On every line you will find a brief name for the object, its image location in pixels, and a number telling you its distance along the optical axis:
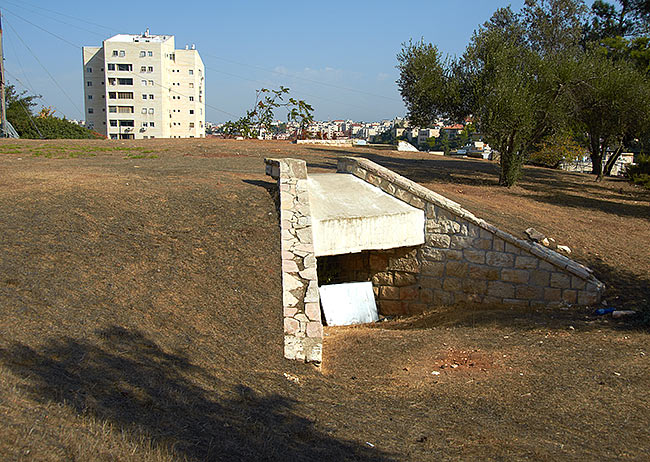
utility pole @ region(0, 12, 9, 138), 28.88
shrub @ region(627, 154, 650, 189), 14.96
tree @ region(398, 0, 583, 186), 14.56
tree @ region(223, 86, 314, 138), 30.61
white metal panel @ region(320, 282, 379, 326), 9.43
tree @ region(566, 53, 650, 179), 16.27
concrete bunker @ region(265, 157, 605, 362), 8.94
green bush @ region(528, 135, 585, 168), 27.47
